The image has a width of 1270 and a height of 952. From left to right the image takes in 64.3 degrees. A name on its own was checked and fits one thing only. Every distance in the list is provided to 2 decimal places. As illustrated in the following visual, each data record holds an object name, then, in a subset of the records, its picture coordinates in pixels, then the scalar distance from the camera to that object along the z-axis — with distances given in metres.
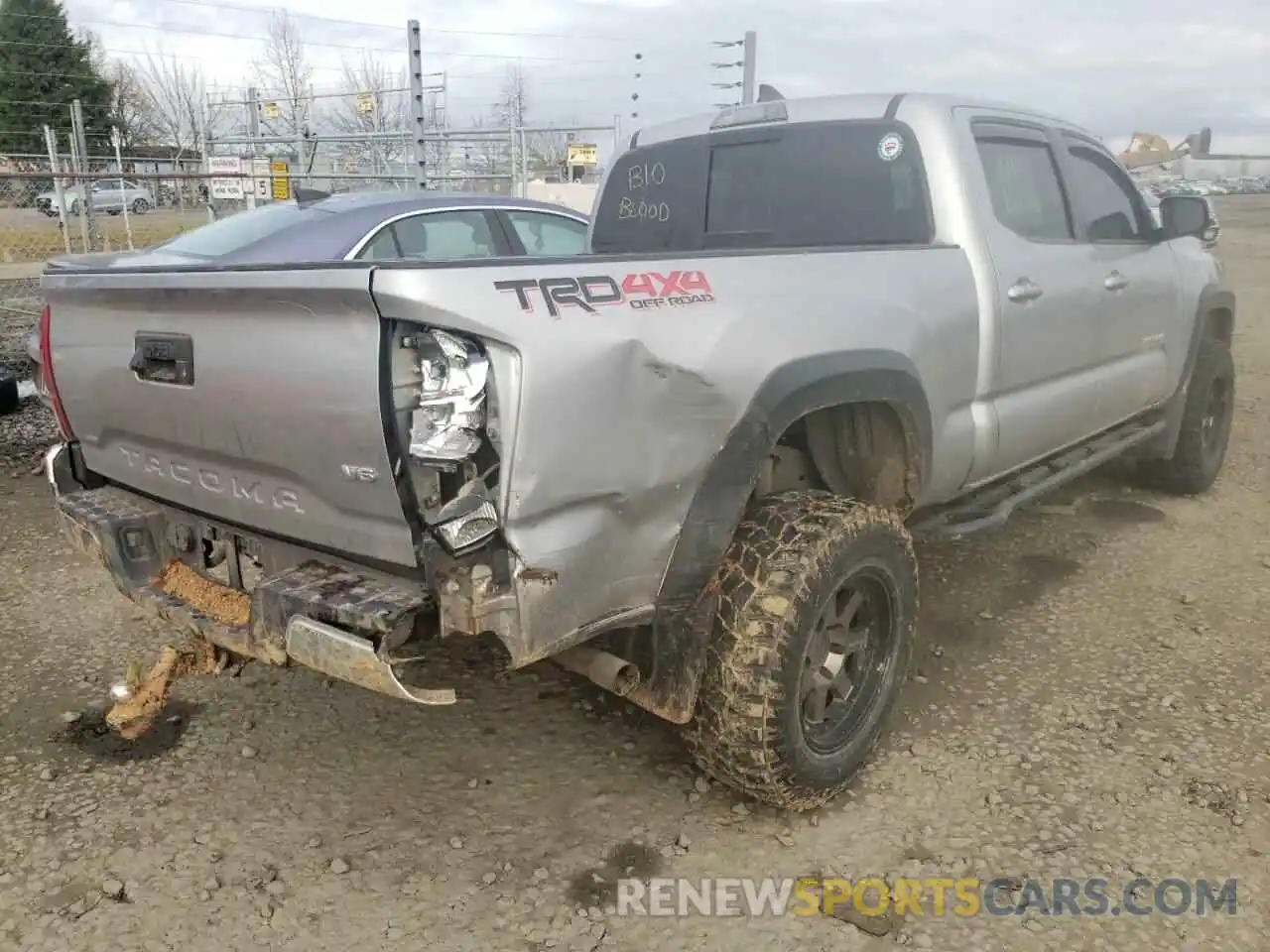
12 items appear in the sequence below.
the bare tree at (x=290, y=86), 22.27
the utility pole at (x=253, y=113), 17.22
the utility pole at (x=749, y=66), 11.35
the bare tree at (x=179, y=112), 37.09
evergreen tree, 35.56
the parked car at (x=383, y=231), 6.26
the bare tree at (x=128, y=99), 40.25
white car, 23.45
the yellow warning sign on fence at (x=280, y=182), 14.11
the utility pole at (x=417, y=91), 10.56
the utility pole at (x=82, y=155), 13.60
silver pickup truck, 2.11
